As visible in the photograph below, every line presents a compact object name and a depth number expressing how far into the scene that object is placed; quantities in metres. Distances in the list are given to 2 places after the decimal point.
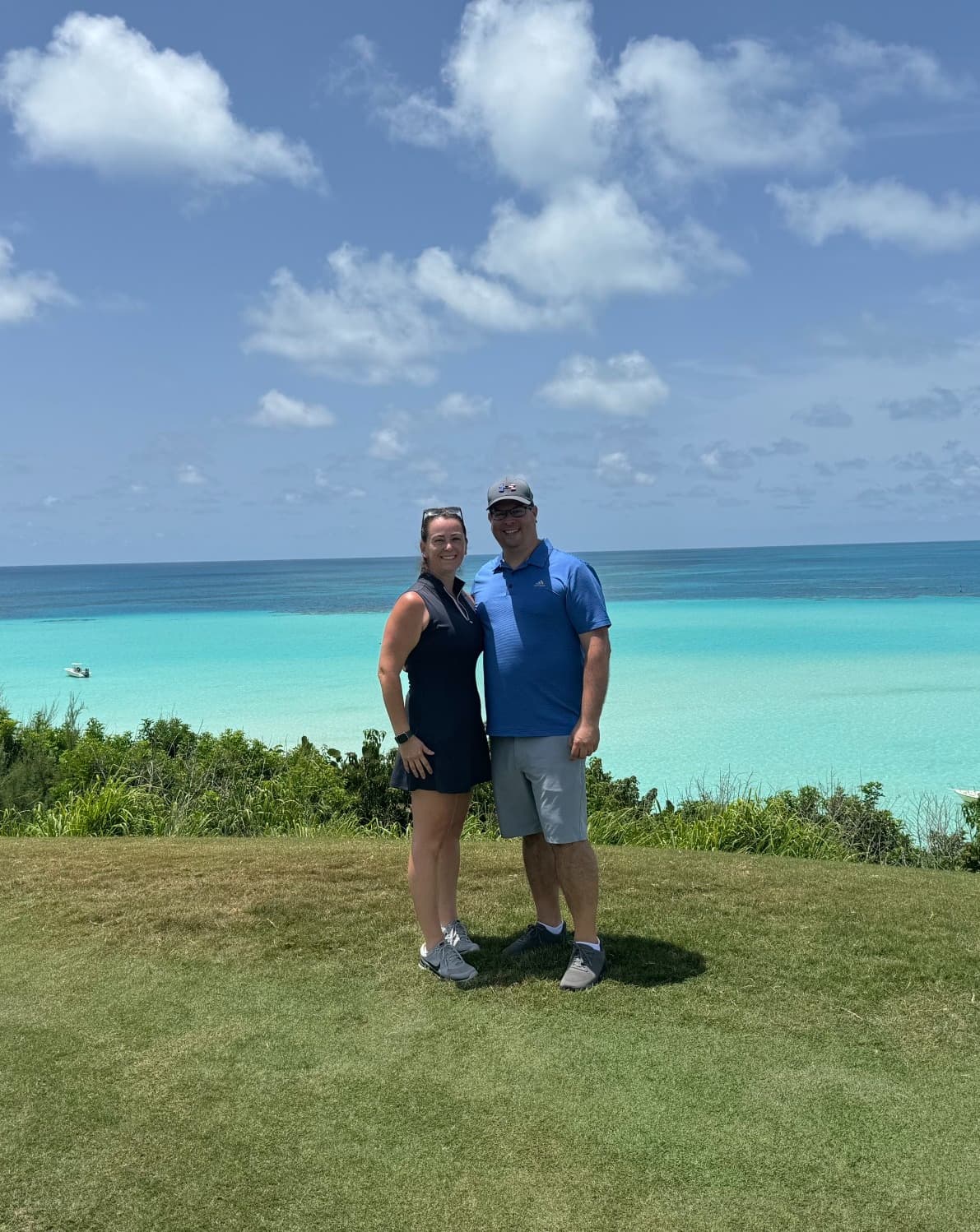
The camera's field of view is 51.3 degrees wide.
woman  4.39
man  4.40
